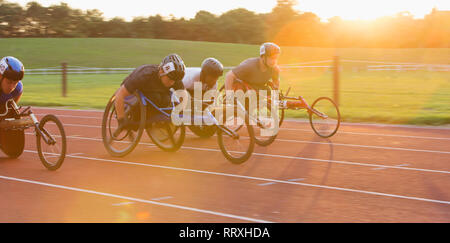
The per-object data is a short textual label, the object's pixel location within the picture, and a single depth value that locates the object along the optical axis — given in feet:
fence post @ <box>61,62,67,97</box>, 75.46
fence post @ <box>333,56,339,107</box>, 52.29
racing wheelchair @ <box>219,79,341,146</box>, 34.22
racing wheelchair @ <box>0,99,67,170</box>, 26.32
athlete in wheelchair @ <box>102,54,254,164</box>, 29.58
